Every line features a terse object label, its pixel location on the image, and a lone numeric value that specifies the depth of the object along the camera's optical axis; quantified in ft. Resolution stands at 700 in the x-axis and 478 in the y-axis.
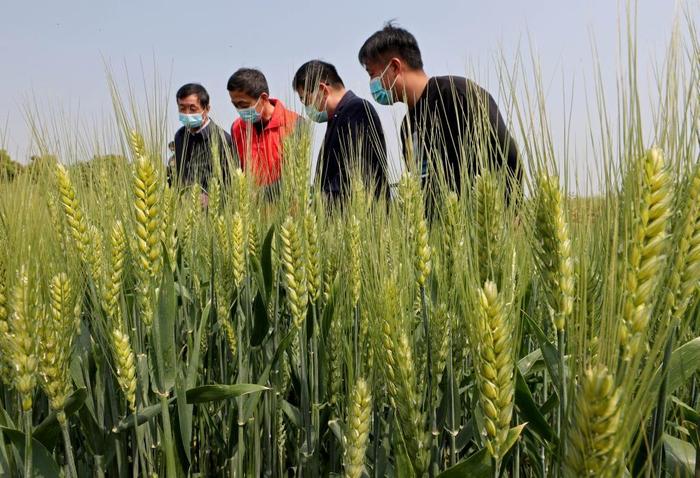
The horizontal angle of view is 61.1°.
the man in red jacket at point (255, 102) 11.87
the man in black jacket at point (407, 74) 8.21
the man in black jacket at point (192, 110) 13.26
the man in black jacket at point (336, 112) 9.55
